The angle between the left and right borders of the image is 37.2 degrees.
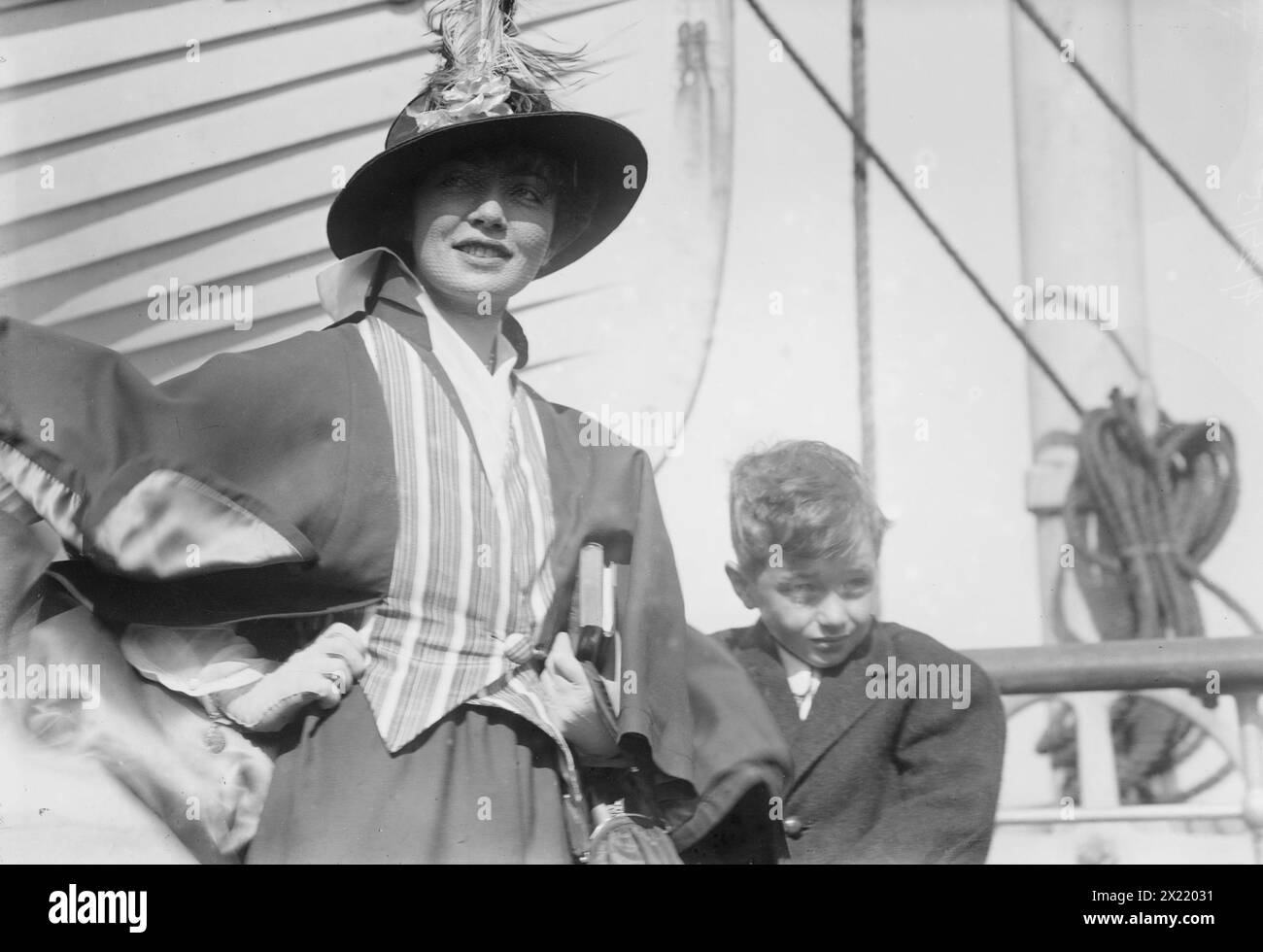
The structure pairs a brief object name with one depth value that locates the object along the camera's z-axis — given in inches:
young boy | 133.6
